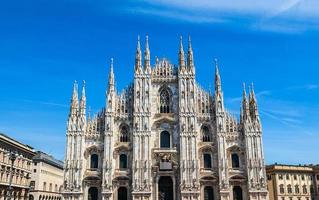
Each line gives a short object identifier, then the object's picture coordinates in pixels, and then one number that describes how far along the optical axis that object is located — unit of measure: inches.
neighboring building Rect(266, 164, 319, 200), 3284.9
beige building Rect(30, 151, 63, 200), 3065.7
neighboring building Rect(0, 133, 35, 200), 2284.7
